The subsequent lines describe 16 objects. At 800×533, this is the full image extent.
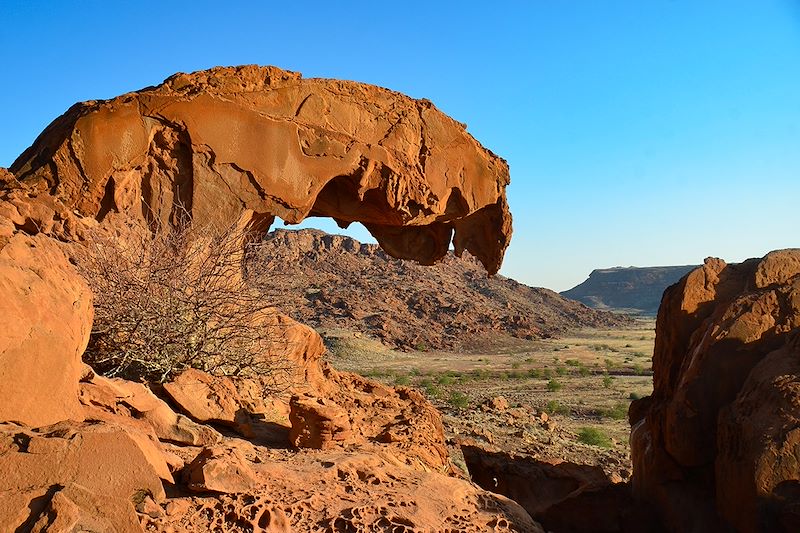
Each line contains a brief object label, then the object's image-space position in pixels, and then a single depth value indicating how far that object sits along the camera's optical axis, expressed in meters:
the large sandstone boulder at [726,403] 5.75
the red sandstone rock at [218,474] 4.03
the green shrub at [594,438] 13.71
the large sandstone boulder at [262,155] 8.10
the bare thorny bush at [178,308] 6.82
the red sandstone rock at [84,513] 3.09
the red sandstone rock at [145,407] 4.96
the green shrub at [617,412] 17.72
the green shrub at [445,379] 22.80
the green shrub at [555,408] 17.81
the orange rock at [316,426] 6.06
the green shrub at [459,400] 16.17
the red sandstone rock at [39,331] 3.81
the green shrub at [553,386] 21.97
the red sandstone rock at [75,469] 3.21
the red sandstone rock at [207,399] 6.12
